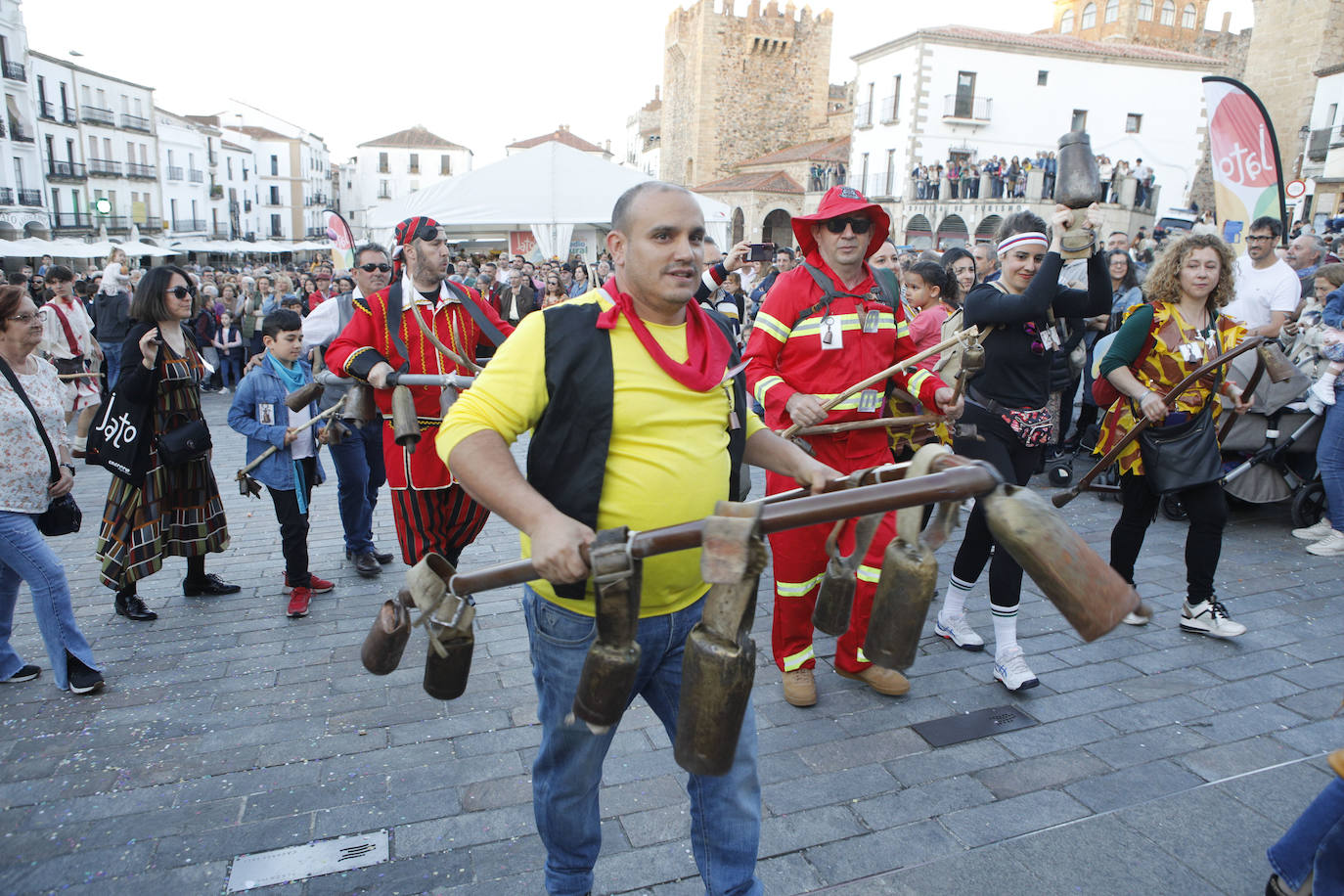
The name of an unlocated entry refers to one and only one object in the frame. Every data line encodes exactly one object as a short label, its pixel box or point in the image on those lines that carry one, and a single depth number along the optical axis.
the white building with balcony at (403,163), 76.88
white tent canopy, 10.86
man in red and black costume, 3.85
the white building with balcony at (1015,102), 35.50
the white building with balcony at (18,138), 35.72
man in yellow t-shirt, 1.92
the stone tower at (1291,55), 28.45
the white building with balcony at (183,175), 52.50
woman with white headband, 3.80
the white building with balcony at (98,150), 41.28
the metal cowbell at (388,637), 2.16
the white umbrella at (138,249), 26.19
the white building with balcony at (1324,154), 23.83
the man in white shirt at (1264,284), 6.29
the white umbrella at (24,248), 20.62
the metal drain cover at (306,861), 2.60
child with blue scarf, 4.78
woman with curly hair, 4.02
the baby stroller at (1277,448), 5.88
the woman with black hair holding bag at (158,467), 4.34
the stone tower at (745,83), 47.69
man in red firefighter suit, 3.56
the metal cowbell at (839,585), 2.01
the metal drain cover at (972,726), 3.39
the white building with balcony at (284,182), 69.88
